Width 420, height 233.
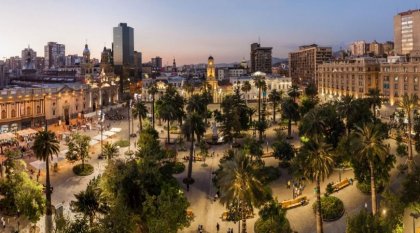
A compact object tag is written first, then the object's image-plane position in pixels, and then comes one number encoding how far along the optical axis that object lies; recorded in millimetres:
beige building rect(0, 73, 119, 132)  94062
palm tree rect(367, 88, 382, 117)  76775
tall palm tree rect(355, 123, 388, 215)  39094
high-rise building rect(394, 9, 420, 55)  176250
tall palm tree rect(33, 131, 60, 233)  44781
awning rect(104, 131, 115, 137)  82831
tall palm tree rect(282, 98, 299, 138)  78438
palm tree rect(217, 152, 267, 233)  33125
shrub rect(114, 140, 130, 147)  78969
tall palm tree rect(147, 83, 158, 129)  104738
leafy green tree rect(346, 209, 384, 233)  29125
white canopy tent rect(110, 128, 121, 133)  86188
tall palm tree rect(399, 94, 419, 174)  53831
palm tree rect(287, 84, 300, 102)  104688
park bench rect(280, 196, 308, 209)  46281
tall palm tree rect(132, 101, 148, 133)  85250
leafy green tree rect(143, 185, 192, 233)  31864
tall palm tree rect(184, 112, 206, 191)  60750
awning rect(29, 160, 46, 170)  55250
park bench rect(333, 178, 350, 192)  50331
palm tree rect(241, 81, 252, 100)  144625
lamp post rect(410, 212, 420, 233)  38419
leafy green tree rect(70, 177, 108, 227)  36625
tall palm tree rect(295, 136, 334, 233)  34938
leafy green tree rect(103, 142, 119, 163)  59906
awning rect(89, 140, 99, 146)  73000
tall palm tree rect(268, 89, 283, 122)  104669
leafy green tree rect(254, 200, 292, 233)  36125
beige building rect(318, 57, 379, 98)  123375
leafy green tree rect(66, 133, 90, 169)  60656
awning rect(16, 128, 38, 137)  80312
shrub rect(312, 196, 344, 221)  43284
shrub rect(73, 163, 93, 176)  59303
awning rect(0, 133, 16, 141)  74038
